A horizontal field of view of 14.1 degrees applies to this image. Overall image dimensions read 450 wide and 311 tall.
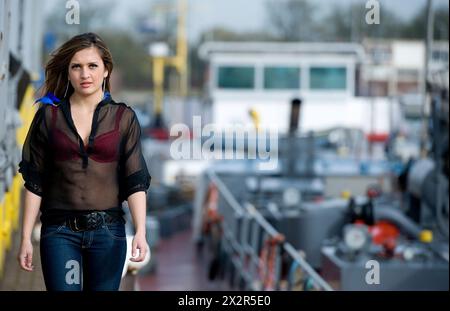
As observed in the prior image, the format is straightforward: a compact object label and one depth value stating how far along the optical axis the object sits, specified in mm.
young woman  6234
